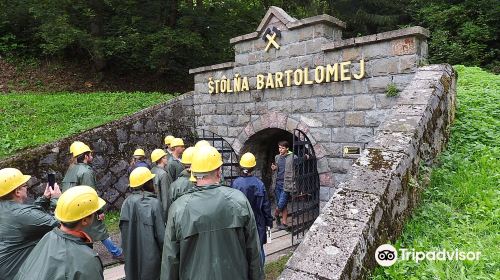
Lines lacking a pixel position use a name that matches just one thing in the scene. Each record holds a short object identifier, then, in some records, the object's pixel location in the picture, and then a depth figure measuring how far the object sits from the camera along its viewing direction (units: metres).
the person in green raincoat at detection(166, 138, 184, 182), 6.30
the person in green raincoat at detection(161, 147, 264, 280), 2.92
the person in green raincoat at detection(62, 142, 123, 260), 5.66
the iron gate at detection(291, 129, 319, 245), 7.13
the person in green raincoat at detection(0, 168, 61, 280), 3.49
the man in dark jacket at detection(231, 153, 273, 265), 5.30
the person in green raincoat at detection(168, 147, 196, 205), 4.89
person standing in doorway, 7.18
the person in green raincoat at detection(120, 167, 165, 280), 4.34
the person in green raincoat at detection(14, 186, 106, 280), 2.41
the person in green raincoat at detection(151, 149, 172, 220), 5.52
